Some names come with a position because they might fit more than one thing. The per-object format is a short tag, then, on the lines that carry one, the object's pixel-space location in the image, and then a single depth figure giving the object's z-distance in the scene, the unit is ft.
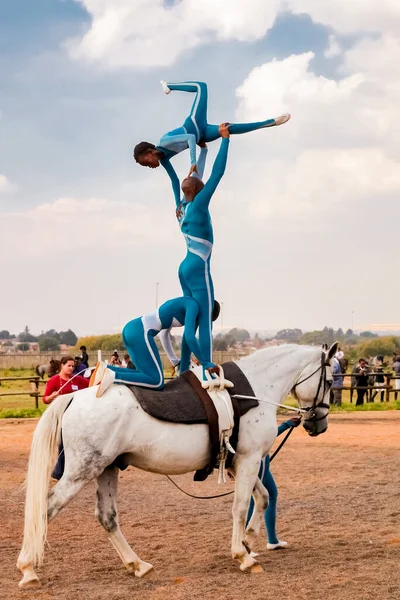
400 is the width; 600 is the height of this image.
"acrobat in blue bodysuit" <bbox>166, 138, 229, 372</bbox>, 20.75
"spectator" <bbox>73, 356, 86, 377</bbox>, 54.03
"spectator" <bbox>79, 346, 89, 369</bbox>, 73.56
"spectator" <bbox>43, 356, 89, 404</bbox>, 30.40
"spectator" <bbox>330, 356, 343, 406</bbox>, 73.10
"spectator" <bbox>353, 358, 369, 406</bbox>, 76.07
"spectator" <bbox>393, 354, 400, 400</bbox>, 81.87
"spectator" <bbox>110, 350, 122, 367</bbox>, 67.03
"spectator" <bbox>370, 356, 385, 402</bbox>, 79.97
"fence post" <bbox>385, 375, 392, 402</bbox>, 78.48
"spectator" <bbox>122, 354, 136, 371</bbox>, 66.74
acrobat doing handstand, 21.76
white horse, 19.33
